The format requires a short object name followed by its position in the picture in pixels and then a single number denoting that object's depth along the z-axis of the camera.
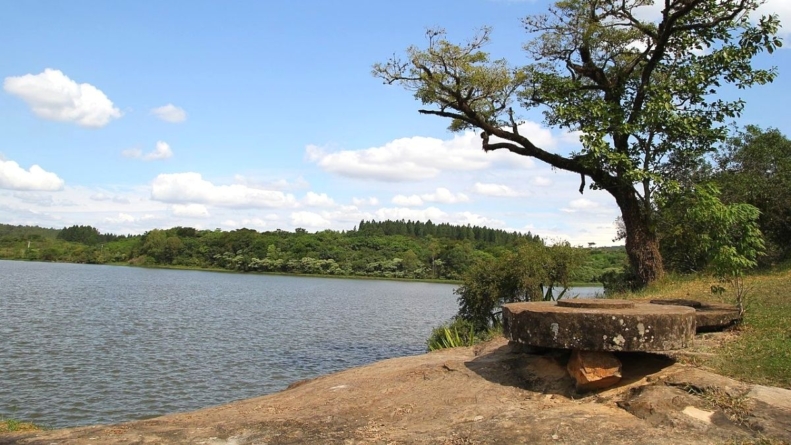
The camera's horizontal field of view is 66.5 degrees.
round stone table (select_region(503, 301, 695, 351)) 8.16
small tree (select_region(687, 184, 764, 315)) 11.05
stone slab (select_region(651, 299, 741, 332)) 10.74
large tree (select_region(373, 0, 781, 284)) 17.70
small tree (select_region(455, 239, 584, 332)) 23.83
